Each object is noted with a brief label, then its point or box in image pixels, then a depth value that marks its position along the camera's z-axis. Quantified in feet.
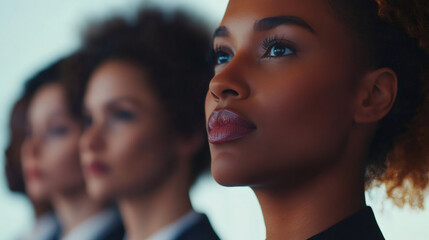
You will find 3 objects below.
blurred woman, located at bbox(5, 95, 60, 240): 6.38
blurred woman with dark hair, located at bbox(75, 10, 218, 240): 4.57
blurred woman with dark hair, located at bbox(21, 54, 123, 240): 5.68
